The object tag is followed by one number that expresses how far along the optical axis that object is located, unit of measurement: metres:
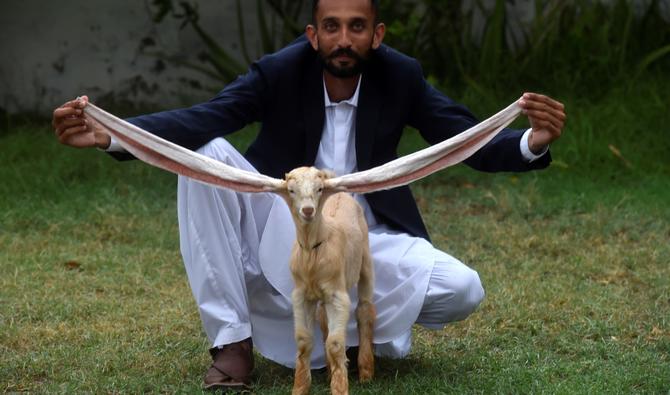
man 4.28
